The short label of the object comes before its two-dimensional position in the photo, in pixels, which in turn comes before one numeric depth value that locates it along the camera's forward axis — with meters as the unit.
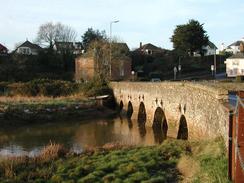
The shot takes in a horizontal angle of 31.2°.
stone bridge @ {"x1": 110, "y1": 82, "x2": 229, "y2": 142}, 17.86
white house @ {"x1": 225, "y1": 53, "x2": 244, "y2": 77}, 80.88
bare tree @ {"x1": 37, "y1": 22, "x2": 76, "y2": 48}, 94.75
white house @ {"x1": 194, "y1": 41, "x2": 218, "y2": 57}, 118.66
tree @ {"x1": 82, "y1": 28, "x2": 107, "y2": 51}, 95.19
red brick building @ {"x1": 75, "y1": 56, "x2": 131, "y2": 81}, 59.38
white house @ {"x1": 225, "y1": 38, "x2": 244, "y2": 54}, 142.29
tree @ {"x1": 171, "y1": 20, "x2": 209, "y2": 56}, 85.19
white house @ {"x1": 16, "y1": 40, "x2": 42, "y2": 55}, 95.69
